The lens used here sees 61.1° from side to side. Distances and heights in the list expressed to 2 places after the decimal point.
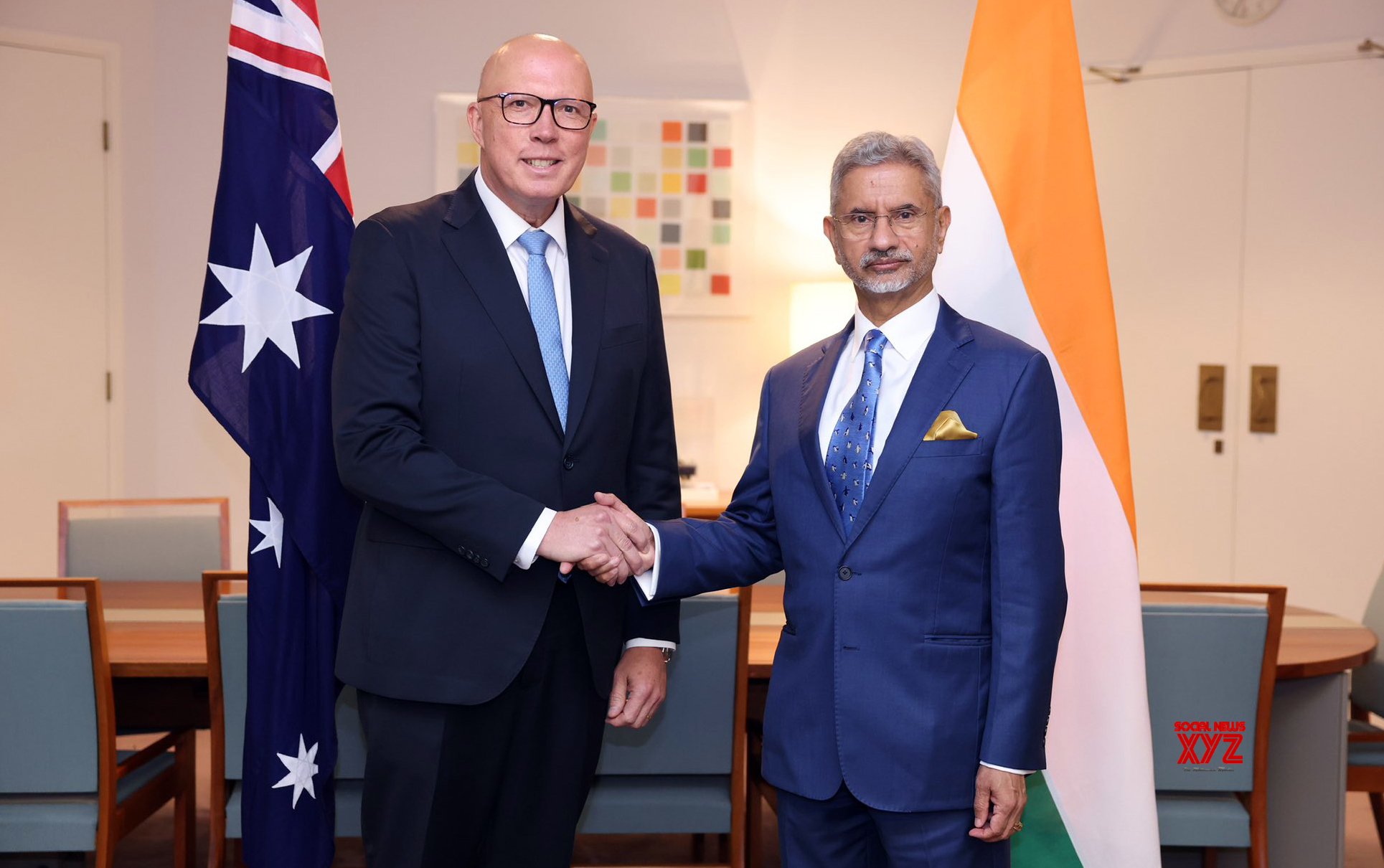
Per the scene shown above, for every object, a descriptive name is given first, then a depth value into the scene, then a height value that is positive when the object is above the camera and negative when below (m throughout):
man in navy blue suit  1.65 -0.24
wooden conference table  2.51 -0.68
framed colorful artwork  5.10 +0.96
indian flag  2.06 +0.12
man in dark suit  1.75 -0.13
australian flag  2.16 +0.02
